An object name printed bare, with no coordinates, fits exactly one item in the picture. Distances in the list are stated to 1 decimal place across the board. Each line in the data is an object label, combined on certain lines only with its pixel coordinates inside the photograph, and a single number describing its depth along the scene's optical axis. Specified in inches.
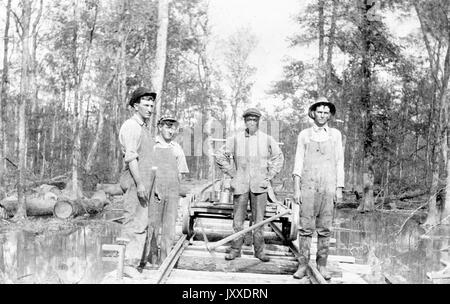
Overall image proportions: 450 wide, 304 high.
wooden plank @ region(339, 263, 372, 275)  237.3
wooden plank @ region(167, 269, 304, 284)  209.1
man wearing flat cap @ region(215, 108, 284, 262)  242.8
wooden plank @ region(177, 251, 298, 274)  237.1
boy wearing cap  245.0
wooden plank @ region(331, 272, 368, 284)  215.8
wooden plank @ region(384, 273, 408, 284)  204.4
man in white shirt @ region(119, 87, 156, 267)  201.2
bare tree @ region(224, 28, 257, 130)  1683.1
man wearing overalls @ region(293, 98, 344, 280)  218.1
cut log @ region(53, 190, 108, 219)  549.3
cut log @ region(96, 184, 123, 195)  797.9
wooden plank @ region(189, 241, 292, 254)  288.8
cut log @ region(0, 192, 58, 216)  533.6
